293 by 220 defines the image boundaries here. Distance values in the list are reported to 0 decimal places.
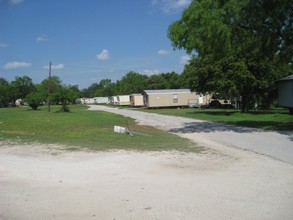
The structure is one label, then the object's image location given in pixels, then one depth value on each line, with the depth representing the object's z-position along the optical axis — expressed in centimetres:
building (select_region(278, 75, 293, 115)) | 2584
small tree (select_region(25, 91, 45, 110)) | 5119
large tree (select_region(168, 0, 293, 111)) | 1394
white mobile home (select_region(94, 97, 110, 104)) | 9990
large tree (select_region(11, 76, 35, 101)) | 9639
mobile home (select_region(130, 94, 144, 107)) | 5789
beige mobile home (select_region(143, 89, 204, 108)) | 4858
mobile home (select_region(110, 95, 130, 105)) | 7433
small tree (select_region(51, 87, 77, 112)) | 4282
